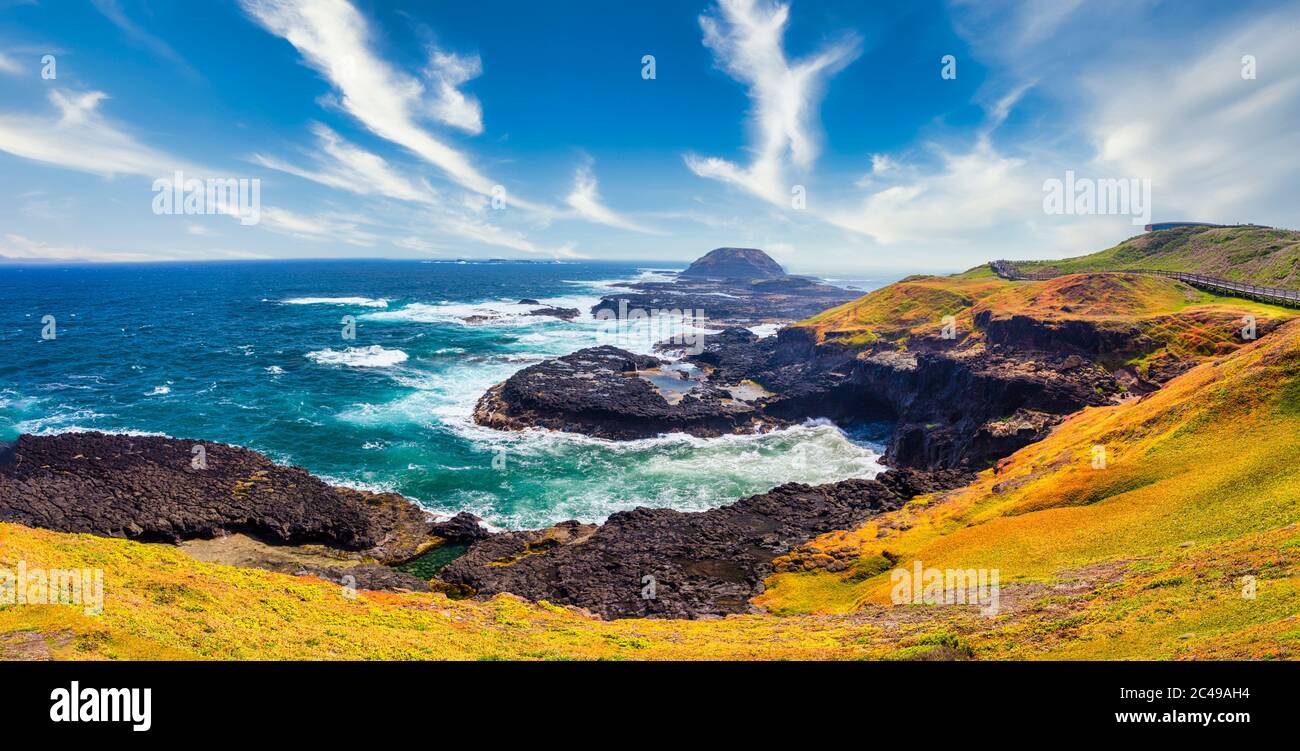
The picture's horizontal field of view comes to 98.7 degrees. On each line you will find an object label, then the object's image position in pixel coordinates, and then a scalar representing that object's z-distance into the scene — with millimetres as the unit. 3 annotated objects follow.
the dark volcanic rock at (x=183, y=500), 36938
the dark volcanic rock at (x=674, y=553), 31922
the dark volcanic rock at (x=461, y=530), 39969
